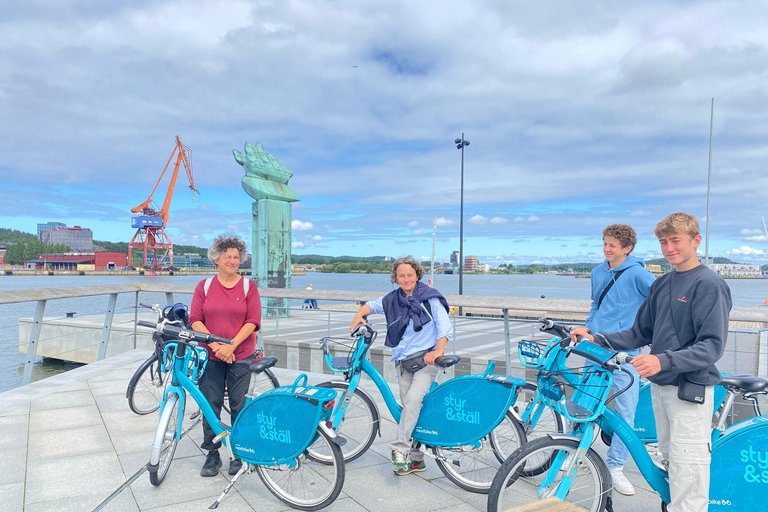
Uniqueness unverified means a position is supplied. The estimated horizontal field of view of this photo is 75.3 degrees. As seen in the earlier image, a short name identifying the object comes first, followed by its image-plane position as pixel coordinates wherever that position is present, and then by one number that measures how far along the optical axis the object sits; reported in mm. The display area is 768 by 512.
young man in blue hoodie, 2959
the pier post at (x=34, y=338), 5090
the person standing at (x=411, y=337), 3137
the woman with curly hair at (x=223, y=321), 3303
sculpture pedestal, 18078
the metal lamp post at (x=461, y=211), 27219
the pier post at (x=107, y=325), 6320
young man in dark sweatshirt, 2018
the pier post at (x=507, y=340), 4797
